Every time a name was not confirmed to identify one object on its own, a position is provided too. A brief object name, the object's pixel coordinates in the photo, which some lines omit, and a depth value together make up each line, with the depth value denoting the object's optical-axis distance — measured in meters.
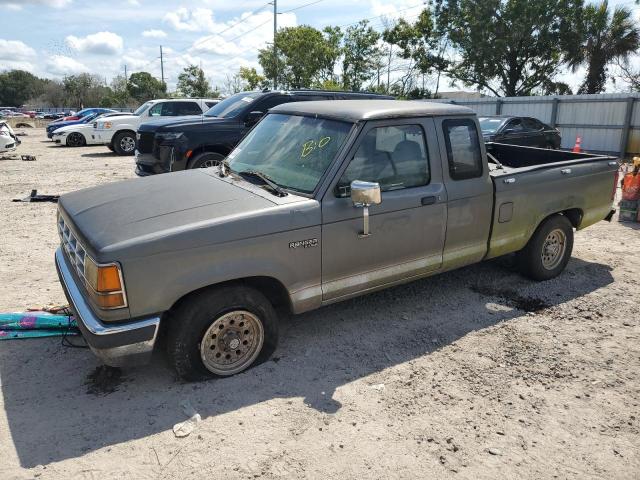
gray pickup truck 3.15
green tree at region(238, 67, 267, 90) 50.41
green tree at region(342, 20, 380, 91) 44.52
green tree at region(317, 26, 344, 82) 45.34
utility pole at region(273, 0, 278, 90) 42.16
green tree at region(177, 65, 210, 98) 65.19
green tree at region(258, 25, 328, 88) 45.19
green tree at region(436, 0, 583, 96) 30.55
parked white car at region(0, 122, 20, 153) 17.45
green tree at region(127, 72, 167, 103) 81.35
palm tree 27.70
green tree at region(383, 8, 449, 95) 36.31
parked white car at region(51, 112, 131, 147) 21.44
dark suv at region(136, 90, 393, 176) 8.71
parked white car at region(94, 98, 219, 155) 16.59
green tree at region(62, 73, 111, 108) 82.12
